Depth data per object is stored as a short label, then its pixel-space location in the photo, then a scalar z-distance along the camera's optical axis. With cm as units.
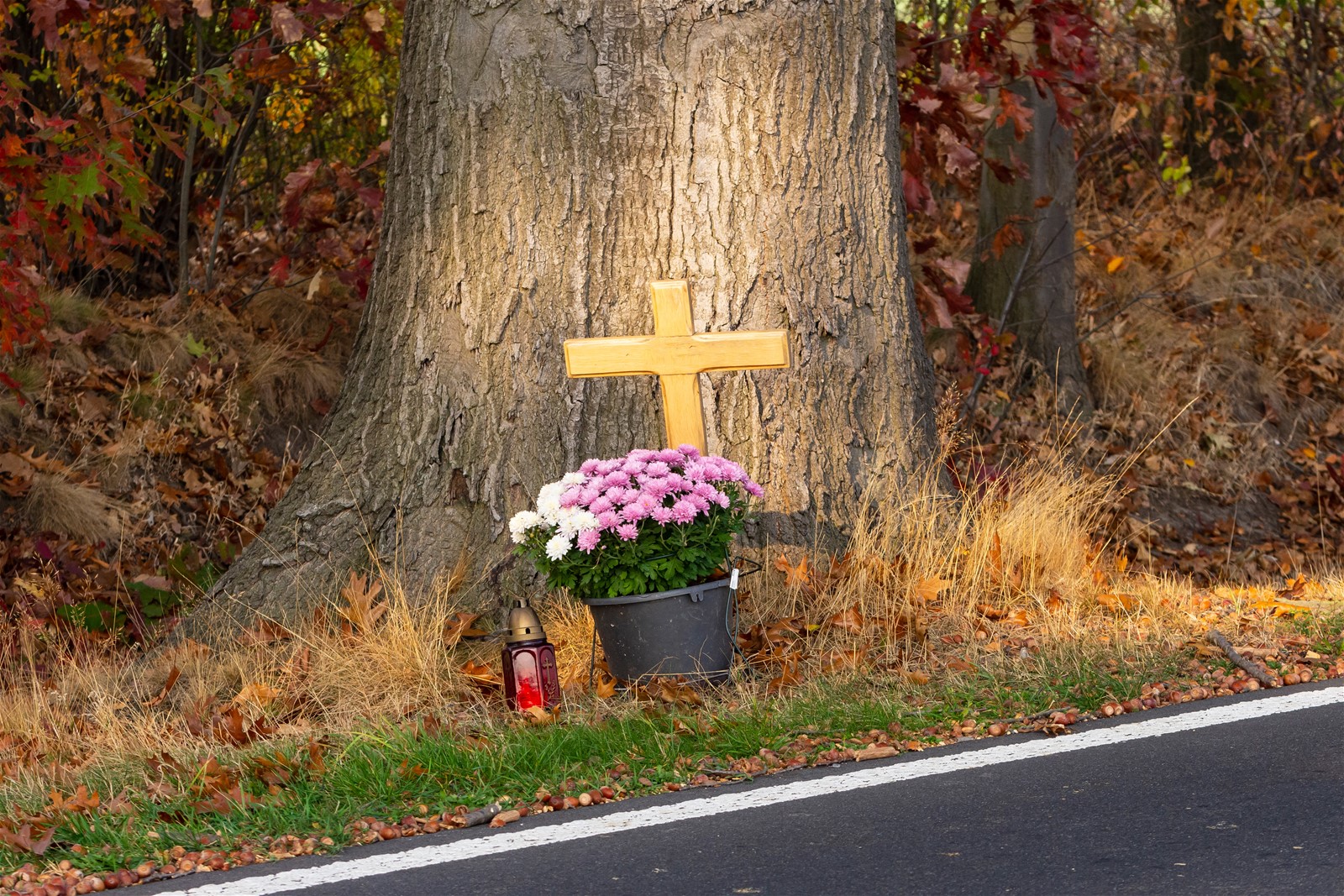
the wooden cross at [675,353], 1022
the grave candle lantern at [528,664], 896
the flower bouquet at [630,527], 909
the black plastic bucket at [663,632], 923
